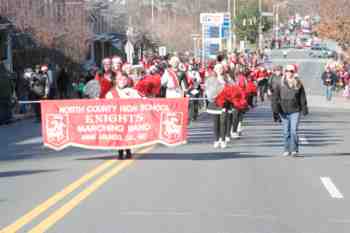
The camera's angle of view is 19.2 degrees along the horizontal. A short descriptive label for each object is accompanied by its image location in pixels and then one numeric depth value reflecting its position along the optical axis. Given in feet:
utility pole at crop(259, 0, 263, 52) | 401.98
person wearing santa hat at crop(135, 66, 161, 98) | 77.30
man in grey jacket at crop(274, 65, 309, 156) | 61.05
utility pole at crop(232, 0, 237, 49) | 380.17
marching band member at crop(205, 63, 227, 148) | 67.05
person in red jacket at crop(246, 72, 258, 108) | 81.50
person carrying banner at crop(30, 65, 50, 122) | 106.32
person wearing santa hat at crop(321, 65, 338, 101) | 173.74
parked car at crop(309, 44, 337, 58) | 390.91
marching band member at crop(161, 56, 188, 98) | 80.69
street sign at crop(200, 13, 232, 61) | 234.17
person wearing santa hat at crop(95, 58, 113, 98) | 59.98
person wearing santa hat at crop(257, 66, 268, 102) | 143.26
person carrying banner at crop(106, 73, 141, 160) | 58.08
